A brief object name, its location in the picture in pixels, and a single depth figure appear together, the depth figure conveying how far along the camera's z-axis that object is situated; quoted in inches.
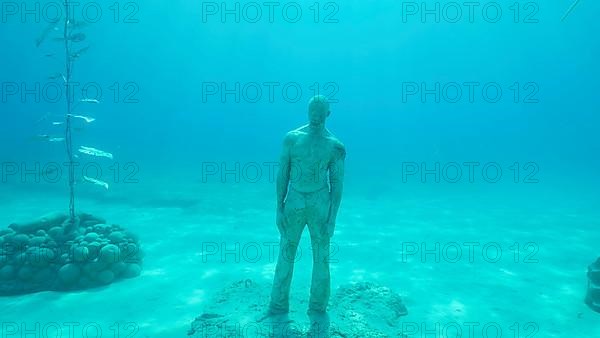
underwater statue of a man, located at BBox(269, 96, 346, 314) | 212.5
